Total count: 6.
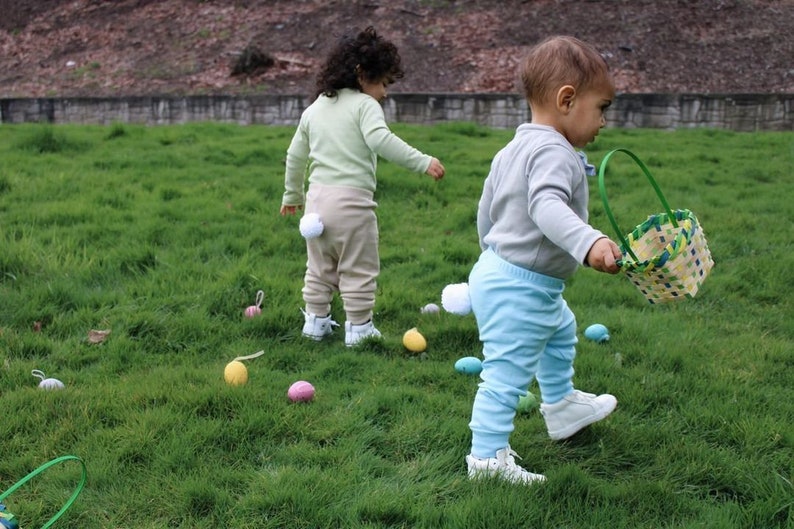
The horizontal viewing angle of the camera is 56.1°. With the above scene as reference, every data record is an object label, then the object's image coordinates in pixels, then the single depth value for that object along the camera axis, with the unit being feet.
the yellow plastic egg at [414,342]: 12.95
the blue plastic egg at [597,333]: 13.23
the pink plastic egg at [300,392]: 10.65
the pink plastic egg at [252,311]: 14.32
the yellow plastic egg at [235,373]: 11.05
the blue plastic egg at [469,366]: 11.83
